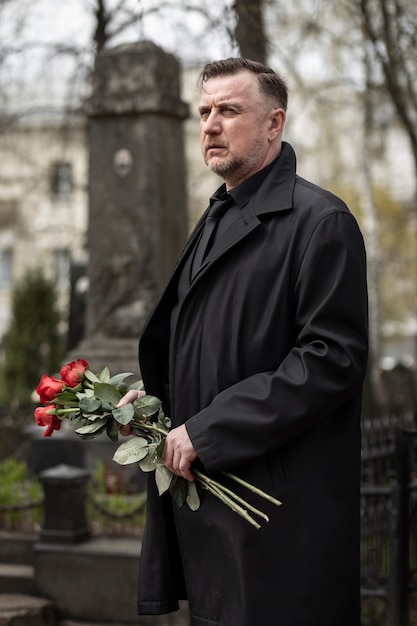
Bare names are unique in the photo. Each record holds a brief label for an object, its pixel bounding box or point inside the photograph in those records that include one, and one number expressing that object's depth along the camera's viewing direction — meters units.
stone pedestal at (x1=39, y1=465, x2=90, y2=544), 6.09
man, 2.73
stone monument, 8.45
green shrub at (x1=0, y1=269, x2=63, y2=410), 16.47
